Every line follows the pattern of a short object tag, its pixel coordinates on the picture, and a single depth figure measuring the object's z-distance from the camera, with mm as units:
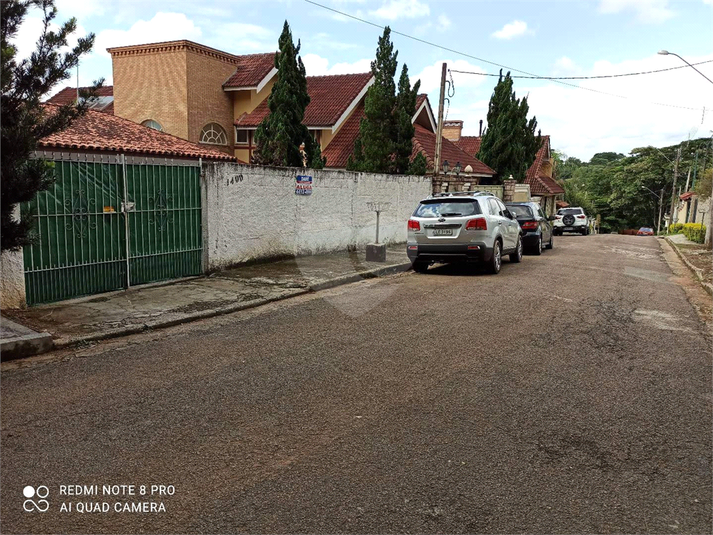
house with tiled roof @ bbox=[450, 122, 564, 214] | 40750
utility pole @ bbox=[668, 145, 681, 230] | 48344
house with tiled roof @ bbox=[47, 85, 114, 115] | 30867
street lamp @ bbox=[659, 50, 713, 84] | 17594
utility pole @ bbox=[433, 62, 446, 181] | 20453
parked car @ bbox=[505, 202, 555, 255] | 16594
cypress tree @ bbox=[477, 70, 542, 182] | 28750
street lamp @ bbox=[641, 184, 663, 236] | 56794
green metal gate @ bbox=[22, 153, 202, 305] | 7562
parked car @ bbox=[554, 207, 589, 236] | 32312
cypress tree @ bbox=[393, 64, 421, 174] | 19516
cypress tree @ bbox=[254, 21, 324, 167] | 19047
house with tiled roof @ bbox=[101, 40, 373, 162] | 24672
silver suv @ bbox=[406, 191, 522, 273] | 11164
